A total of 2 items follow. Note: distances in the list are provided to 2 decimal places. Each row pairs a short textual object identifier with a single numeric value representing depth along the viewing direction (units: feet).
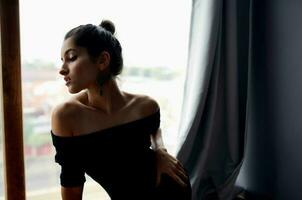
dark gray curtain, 4.71
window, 4.06
